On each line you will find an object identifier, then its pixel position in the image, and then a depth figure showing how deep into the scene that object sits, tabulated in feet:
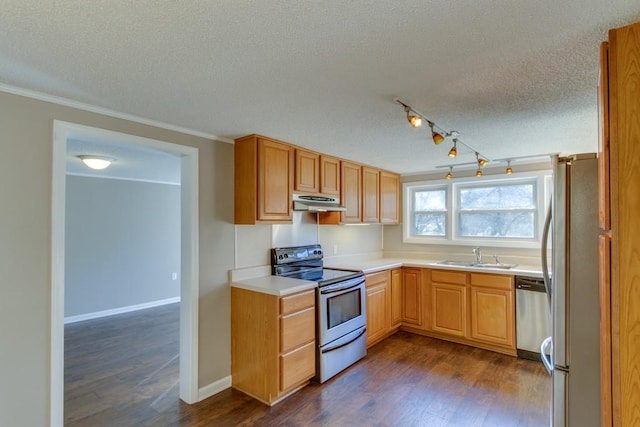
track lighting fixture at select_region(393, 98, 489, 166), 6.90
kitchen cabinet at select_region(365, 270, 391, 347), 12.42
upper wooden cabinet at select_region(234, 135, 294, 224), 9.43
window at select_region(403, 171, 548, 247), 13.46
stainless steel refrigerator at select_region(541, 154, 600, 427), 5.53
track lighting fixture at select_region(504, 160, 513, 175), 12.40
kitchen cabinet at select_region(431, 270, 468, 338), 12.80
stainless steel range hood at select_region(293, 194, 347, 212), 10.66
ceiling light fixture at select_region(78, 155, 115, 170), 11.85
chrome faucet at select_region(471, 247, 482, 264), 13.97
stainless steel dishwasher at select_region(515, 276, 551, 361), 11.22
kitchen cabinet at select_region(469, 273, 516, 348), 11.80
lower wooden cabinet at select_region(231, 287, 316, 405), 8.61
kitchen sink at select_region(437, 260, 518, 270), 13.17
